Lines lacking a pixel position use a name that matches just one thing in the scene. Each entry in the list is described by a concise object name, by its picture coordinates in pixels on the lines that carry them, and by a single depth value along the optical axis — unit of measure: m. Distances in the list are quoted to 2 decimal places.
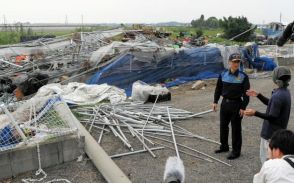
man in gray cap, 3.32
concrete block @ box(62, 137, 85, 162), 4.51
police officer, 4.29
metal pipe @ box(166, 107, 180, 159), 4.88
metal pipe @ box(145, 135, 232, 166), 4.58
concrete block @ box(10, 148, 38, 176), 4.18
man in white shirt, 1.88
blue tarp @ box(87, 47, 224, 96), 9.77
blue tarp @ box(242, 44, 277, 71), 12.86
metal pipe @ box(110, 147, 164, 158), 4.76
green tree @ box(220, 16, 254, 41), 28.95
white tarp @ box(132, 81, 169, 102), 7.83
